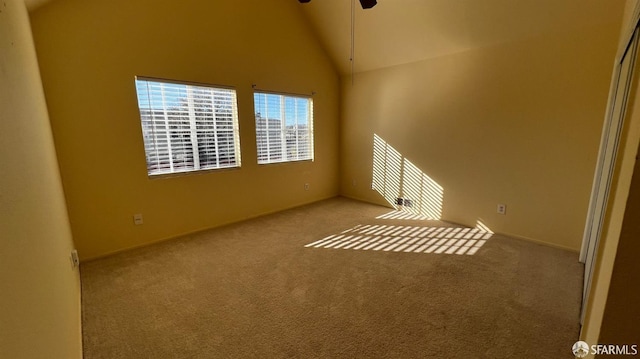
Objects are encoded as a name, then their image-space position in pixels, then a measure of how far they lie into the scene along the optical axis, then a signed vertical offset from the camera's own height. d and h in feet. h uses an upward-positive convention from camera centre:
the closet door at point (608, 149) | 5.42 -0.29
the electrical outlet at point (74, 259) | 6.53 -2.86
